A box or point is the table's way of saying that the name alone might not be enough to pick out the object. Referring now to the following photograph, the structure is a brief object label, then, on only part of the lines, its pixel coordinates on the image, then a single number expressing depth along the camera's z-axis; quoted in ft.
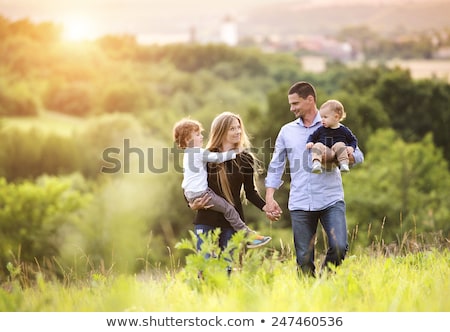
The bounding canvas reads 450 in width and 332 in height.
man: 35.53
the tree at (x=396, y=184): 191.72
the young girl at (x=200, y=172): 35.40
